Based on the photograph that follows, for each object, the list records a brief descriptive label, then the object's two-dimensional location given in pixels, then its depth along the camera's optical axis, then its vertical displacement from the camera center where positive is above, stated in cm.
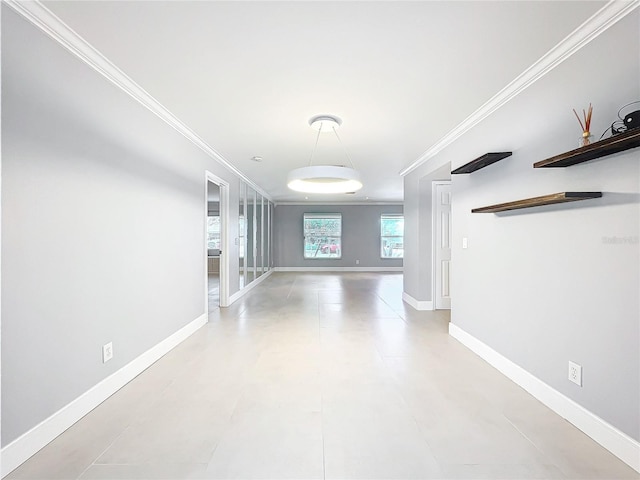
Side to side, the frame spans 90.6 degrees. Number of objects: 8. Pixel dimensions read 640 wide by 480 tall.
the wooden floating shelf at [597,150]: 149 +49
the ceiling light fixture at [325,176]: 300 +65
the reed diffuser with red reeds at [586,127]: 181 +67
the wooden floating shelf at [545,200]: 181 +27
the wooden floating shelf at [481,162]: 264 +72
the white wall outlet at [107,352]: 228 -81
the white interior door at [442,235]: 505 +11
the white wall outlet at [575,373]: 195 -82
